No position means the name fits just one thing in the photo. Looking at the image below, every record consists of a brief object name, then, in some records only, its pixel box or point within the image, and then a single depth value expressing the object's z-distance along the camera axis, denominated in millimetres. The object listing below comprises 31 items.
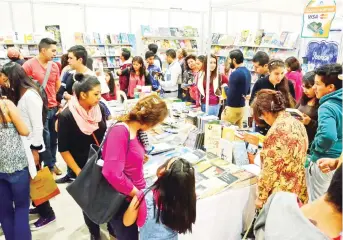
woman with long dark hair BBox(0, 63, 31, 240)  2039
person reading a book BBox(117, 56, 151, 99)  4594
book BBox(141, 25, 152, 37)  8312
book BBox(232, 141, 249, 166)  2600
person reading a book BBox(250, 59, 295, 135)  3379
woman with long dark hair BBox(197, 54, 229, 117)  4137
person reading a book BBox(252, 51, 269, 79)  3842
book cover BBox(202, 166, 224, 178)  2365
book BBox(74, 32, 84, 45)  7863
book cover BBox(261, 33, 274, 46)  7027
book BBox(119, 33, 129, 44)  8483
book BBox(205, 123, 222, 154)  2703
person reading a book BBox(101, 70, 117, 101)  4699
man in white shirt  5113
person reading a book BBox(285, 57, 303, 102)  4410
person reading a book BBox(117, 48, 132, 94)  4887
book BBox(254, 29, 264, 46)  7277
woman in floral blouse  1946
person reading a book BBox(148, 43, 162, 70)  6158
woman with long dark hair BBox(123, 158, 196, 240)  1554
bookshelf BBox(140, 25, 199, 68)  8407
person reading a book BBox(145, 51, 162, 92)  4848
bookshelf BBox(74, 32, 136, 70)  7965
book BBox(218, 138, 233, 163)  2602
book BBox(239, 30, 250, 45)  7598
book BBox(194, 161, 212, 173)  2459
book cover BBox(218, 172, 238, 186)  2271
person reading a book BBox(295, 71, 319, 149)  2562
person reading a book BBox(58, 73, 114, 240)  2277
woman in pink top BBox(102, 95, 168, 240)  1665
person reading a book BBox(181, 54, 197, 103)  4742
